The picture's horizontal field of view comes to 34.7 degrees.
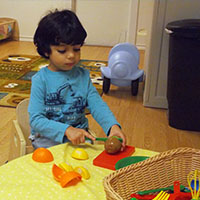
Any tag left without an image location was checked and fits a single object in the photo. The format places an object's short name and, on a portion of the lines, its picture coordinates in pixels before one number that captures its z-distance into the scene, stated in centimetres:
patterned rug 240
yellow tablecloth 68
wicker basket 61
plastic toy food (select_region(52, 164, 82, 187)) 71
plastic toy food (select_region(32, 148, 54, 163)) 81
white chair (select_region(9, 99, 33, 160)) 98
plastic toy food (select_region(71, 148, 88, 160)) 84
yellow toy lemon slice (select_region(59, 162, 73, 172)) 75
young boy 101
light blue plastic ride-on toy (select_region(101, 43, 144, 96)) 249
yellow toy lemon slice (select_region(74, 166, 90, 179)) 75
